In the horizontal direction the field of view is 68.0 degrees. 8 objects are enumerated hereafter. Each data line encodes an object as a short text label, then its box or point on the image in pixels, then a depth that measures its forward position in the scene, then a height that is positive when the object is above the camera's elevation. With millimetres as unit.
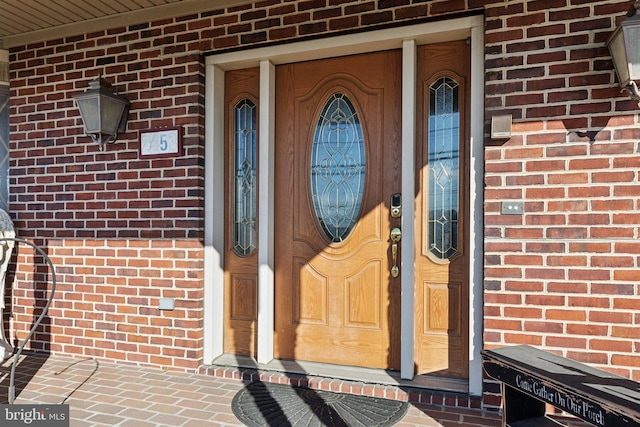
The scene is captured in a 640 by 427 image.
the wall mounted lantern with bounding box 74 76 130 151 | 3432 +735
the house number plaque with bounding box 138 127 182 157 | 3447 +501
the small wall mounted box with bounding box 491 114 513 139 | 2670 +470
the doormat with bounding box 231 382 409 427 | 2615 -1164
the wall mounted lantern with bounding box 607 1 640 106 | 2252 +775
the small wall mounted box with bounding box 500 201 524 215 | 2674 +8
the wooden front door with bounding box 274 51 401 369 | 3211 +6
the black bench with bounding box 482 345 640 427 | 1568 -666
